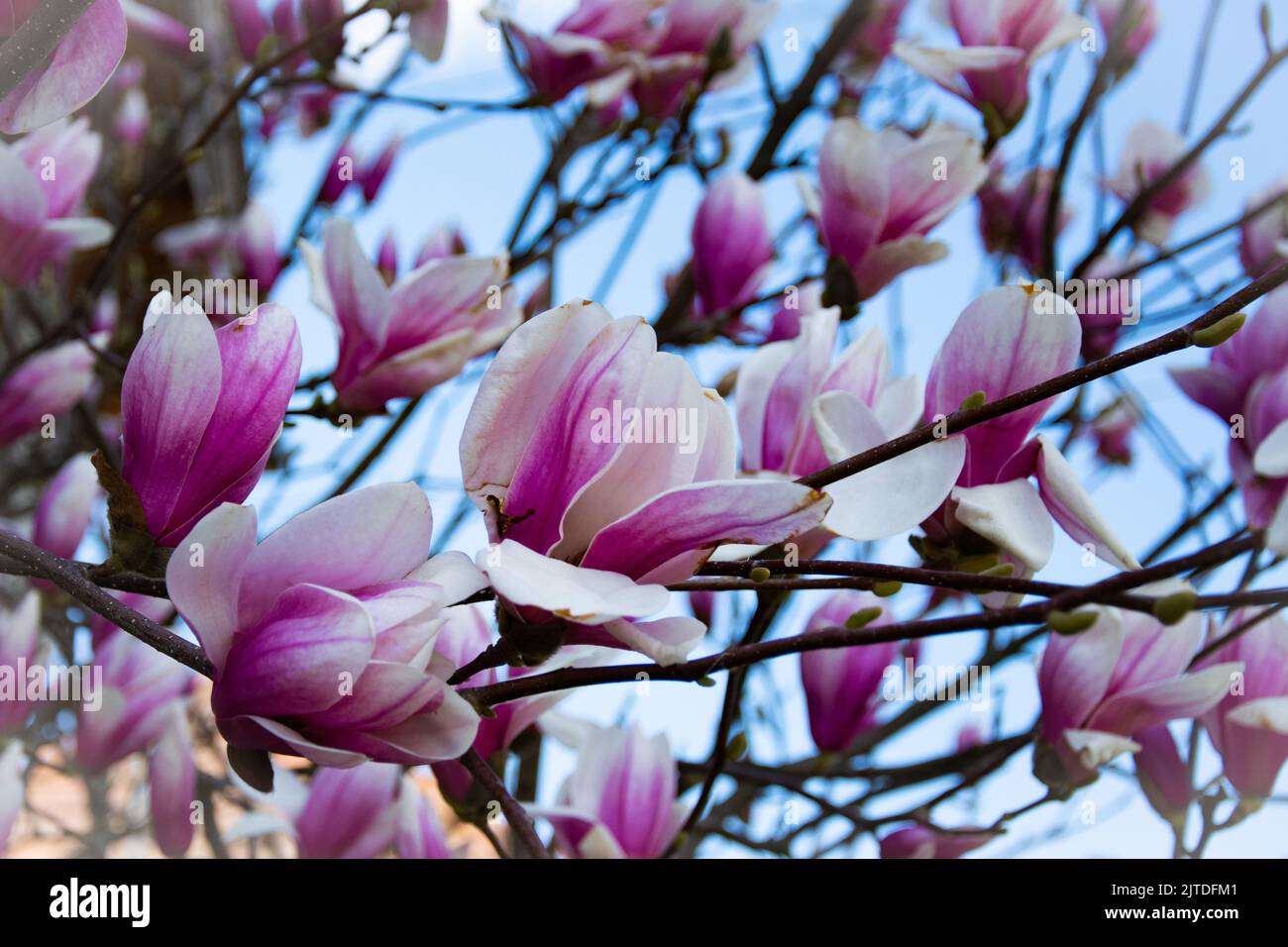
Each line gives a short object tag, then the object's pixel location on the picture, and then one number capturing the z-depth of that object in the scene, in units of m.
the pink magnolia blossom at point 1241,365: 0.59
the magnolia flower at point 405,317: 0.59
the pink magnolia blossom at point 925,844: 0.62
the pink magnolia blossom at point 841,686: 0.73
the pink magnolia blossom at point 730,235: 0.84
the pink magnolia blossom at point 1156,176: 1.02
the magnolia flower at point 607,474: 0.34
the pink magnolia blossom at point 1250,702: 0.55
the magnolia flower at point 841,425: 0.39
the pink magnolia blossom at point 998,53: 0.71
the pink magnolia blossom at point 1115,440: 1.46
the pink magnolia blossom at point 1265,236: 0.85
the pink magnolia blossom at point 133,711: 0.68
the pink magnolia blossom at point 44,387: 0.80
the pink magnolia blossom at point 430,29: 0.74
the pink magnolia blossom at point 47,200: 0.65
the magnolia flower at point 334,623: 0.34
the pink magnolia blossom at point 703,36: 0.87
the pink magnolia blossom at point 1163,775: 0.57
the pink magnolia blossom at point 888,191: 0.70
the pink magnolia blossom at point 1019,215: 1.03
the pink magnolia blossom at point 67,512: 0.72
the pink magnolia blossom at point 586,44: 0.81
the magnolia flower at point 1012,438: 0.41
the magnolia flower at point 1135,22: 0.93
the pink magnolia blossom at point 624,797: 0.60
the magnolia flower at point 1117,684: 0.52
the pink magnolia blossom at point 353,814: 0.64
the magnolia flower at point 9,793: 0.57
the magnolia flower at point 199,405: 0.38
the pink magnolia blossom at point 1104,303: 0.86
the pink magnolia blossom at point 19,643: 0.69
